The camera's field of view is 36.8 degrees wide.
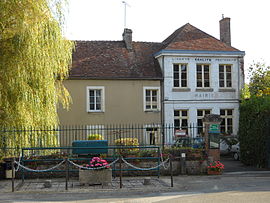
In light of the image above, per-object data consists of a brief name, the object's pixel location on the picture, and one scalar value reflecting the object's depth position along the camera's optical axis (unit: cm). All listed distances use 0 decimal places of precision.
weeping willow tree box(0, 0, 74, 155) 1491
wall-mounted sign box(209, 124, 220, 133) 1596
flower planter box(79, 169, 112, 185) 1298
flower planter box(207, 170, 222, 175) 1573
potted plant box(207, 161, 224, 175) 1572
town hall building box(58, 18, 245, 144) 2519
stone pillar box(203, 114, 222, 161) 1587
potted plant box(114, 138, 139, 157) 1562
